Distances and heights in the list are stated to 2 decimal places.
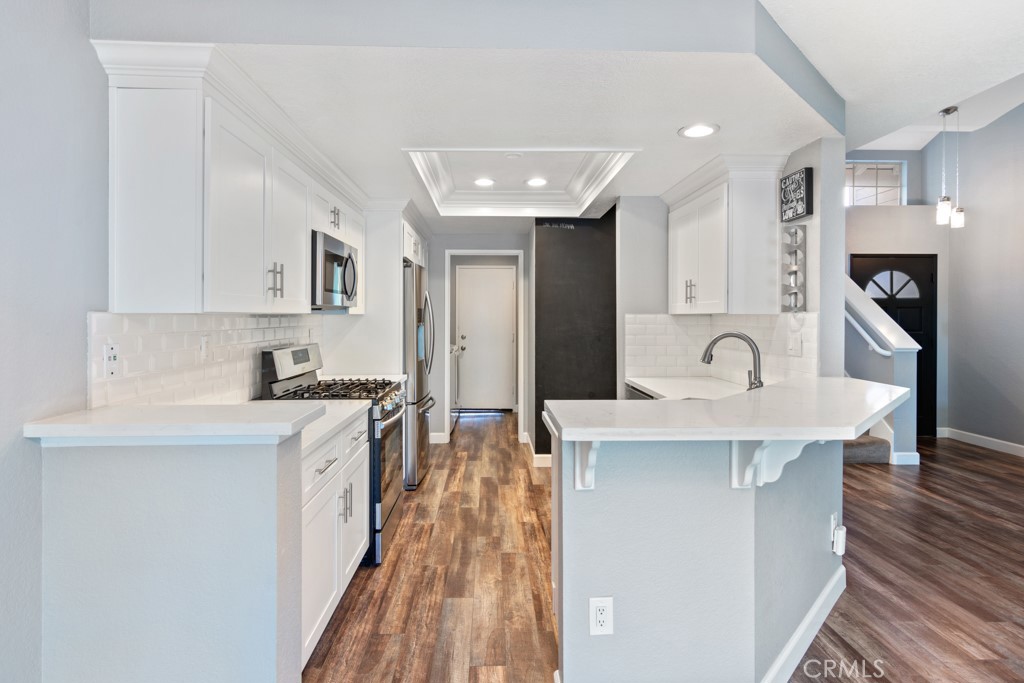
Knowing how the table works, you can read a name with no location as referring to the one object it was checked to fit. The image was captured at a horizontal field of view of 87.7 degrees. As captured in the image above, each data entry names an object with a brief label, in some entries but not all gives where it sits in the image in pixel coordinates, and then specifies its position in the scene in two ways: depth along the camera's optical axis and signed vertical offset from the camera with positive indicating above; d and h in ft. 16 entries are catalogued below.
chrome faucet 7.67 -0.23
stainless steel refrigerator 12.89 -0.79
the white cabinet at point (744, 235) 9.70 +1.97
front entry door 18.88 +1.59
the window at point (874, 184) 20.70 +6.15
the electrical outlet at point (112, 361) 5.66 -0.23
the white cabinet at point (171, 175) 5.59 +1.75
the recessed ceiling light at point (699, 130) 7.86 +3.16
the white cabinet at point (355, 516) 7.64 -2.69
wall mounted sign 8.77 +2.47
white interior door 23.93 +0.17
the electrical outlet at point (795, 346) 9.19 -0.10
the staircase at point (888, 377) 14.89 -1.02
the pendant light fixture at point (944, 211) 14.89 +3.63
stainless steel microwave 9.01 +1.19
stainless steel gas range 9.08 -1.18
